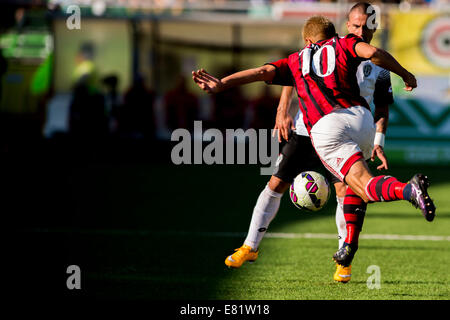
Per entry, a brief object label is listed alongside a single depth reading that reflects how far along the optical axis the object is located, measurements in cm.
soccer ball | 1295
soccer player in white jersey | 1282
